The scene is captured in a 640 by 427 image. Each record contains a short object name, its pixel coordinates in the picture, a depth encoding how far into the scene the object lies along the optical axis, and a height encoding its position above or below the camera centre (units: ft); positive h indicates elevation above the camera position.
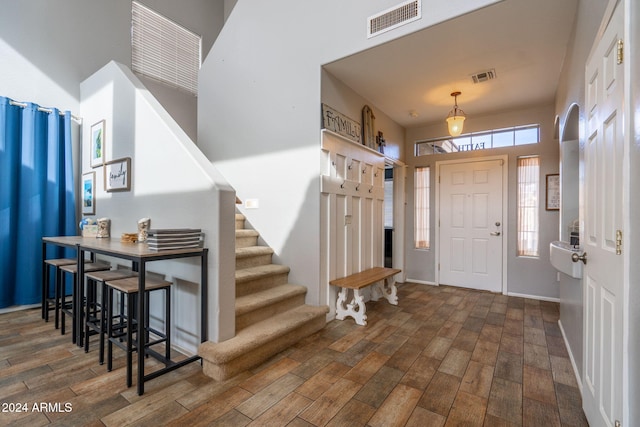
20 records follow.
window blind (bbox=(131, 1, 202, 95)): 15.65 +9.24
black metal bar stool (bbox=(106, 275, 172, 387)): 6.42 -2.39
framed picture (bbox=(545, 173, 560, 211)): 13.52 +0.98
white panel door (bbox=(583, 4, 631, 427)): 4.02 -0.27
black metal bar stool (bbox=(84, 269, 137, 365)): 7.13 -2.24
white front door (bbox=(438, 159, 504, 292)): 14.98 -0.53
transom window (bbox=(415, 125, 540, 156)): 14.42 +3.85
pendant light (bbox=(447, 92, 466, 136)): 12.02 +3.65
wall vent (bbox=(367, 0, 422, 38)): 8.52 +5.87
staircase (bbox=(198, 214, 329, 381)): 7.00 -3.16
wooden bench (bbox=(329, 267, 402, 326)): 10.52 -2.95
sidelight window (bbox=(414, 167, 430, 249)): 17.02 +0.34
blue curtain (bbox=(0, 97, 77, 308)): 11.06 +0.80
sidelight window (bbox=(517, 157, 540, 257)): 14.12 +0.45
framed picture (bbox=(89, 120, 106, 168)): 11.53 +2.75
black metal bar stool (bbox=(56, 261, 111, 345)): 8.45 -2.47
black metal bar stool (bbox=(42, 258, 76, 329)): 9.47 -2.45
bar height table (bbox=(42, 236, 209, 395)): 6.24 -1.09
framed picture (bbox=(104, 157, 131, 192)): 9.99 +1.34
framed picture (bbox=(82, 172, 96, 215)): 12.19 +0.83
